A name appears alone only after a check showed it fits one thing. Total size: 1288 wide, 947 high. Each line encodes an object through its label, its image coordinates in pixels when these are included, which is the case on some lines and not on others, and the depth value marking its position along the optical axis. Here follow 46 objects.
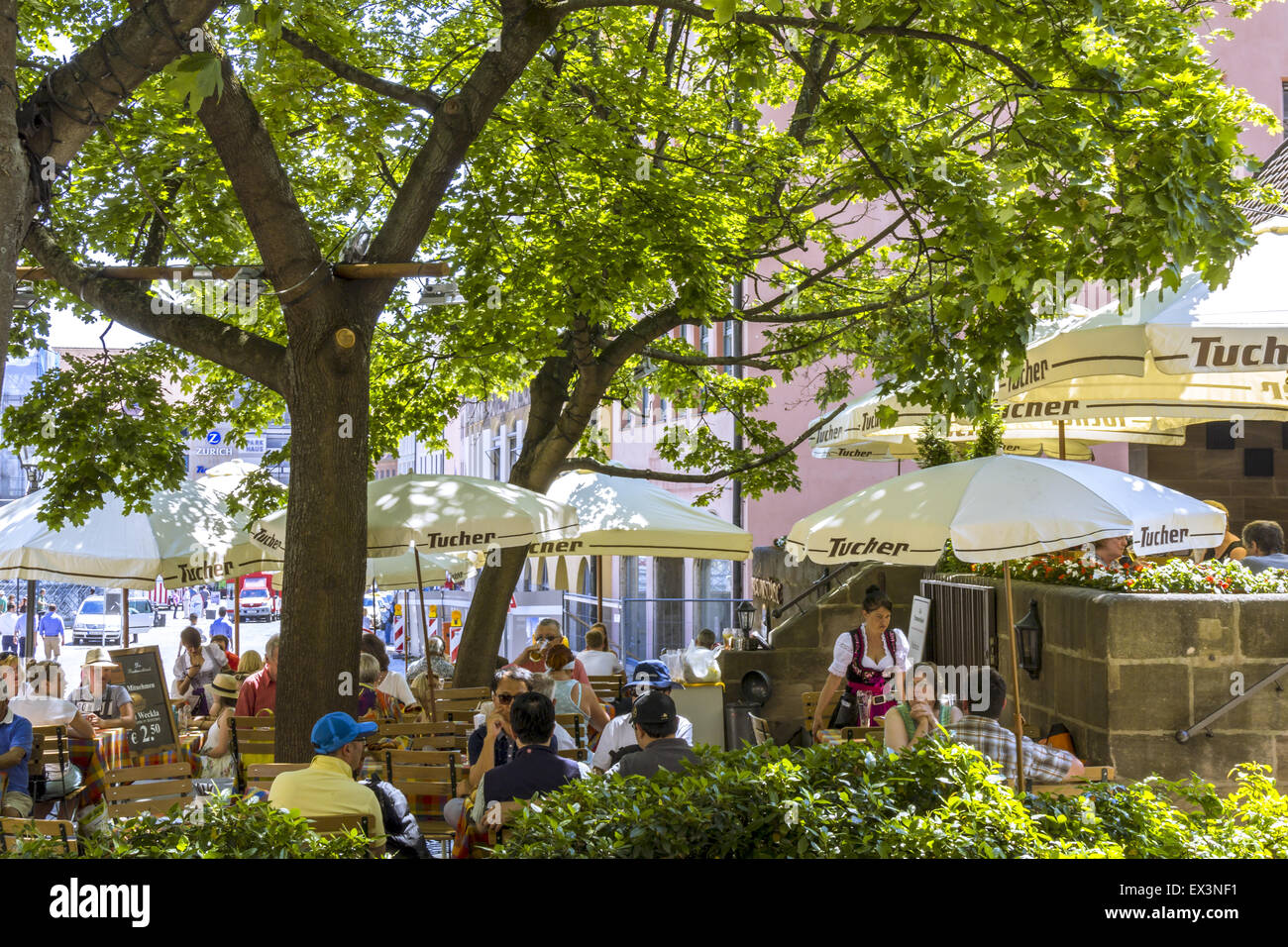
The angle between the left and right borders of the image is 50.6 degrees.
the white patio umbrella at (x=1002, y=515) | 8.03
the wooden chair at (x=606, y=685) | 14.20
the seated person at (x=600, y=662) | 14.64
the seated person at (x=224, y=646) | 16.91
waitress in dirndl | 10.96
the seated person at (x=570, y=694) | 11.11
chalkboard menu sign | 11.72
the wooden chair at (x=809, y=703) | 13.44
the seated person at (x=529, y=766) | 6.84
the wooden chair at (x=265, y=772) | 7.89
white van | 50.78
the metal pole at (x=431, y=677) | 11.58
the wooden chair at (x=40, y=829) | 5.18
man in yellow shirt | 6.45
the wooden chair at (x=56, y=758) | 9.95
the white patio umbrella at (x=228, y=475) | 16.22
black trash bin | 14.31
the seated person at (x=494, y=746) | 8.20
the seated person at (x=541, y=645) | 13.63
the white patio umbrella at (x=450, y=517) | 10.16
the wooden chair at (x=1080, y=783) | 6.68
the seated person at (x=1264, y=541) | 11.42
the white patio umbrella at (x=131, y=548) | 12.12
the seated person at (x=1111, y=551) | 10.41
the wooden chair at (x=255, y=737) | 9.72
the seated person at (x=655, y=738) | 6.96
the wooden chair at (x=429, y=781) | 8.64
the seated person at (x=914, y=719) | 7.98
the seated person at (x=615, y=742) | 8.93
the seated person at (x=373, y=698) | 12.02
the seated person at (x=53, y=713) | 10.59
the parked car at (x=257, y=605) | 65.81
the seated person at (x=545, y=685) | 10.29
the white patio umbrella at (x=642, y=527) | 13.72
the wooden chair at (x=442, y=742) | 10.73
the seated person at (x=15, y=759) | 9.12
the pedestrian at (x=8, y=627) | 37.70
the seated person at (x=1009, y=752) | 7.52
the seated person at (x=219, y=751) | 10.74
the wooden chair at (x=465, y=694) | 13.30
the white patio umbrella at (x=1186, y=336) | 7.85
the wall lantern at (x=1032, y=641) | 10.35
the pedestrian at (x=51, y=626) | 34.56
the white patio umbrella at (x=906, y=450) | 16.16
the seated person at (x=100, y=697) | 12.62
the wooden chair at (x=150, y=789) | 8.60
